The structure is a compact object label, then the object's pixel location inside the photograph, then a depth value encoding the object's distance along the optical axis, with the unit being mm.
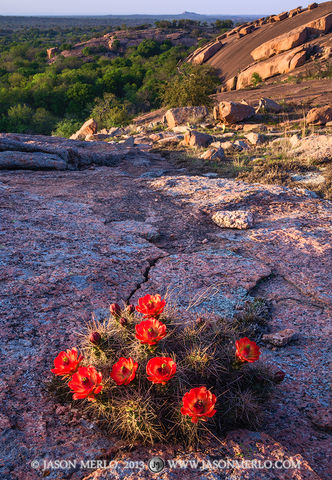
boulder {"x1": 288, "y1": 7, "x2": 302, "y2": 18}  36000
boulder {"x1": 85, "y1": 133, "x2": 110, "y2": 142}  14444
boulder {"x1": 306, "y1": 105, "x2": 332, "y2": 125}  12703
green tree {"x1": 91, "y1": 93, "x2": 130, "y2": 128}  20953
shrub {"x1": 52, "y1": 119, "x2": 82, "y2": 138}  21297
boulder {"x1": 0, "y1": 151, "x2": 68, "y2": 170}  6666
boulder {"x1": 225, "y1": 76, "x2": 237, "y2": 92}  27781
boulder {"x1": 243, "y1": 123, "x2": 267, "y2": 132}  12930
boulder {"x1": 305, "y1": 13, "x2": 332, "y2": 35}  28125
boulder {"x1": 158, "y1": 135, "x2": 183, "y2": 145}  11156
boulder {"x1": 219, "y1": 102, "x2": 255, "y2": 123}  14047
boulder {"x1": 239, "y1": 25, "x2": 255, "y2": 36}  39094
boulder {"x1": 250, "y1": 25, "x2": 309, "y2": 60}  27844
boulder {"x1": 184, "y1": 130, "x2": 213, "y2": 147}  10291
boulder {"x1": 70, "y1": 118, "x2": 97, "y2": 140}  16034
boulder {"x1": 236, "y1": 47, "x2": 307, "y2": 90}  25281
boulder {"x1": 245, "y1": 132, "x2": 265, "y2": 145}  10734
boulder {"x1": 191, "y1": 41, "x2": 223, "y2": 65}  38469
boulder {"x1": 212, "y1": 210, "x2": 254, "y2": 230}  4105
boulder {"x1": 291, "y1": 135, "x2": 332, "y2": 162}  7055
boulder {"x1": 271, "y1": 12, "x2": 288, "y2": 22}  37000
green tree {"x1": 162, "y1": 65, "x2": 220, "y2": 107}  17875
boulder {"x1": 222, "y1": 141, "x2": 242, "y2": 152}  9797
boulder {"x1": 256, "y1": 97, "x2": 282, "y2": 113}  15831
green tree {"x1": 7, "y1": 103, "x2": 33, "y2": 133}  27005
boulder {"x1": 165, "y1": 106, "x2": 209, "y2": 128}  15820
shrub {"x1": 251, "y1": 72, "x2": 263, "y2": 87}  26256
